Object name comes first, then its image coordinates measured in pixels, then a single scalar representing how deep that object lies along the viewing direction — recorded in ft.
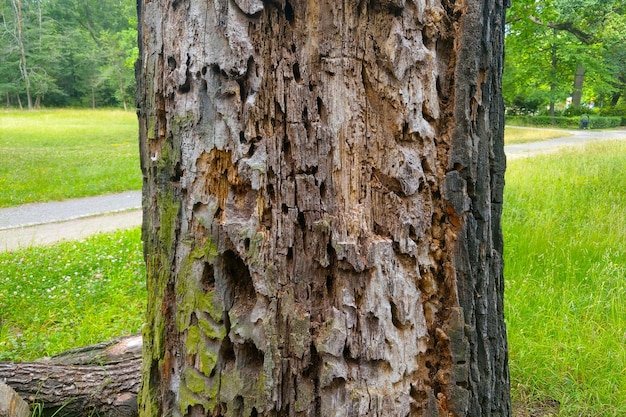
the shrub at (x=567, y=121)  104.53
